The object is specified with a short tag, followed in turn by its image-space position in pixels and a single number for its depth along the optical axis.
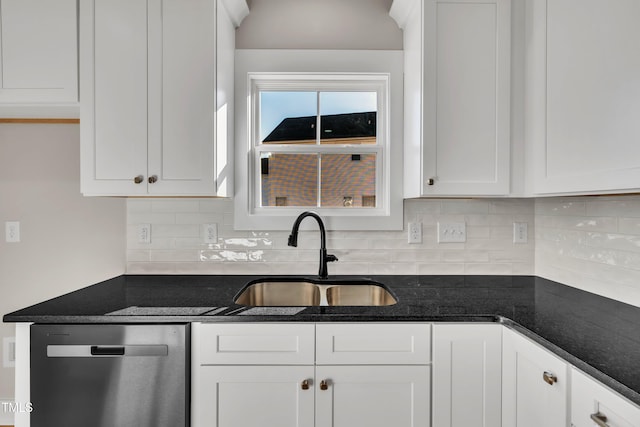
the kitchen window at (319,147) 2.19
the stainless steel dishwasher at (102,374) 1.40
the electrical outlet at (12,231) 2.15
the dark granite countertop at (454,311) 1.08
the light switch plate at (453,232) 2.15
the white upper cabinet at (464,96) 1.77
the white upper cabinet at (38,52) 1.73
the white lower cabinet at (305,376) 1.45
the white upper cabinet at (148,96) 1.74
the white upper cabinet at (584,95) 1.16
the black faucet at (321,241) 1.96
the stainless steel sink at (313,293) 2.00
